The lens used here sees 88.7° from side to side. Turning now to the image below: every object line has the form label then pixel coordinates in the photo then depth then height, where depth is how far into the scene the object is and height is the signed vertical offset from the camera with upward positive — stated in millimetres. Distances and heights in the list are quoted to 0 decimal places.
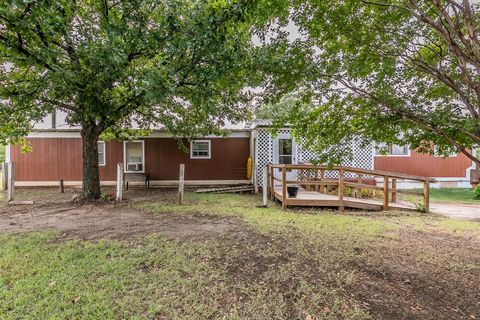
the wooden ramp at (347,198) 6938 -1222
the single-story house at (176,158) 10938 +30
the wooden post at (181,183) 7502 -779
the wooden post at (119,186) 7727 -864
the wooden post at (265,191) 7318 -991
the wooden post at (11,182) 7502 -716
